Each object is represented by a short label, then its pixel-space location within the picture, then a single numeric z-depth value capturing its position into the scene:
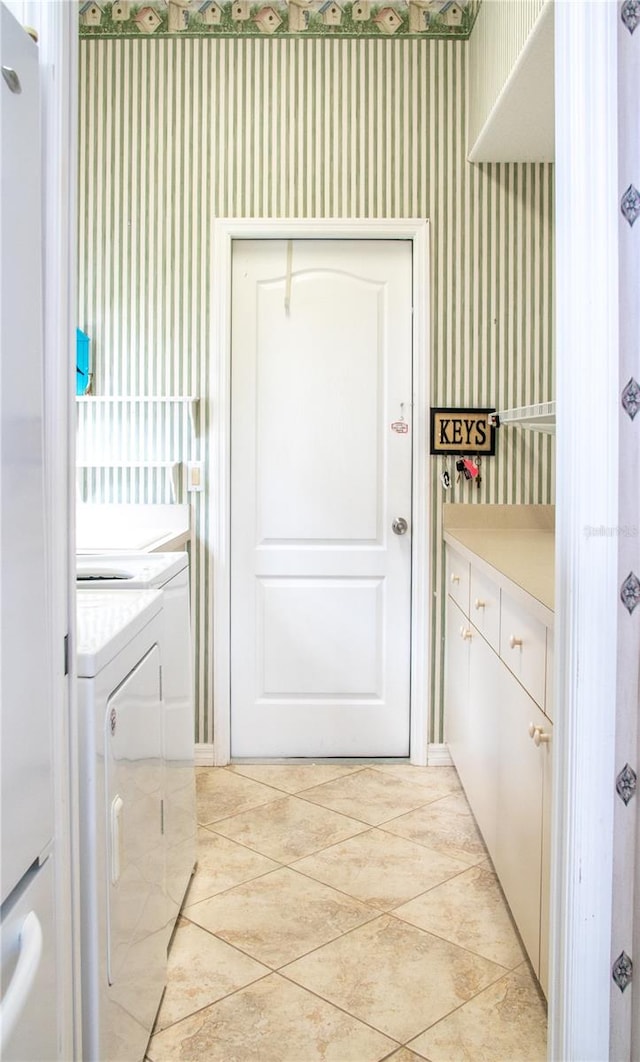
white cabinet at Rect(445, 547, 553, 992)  1.88
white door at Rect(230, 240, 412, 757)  3.47
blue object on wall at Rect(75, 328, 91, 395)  3.31
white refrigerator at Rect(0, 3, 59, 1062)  0.88
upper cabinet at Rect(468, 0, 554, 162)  2.35
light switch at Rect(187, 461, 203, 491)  3.43
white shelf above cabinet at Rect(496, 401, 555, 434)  2.39
